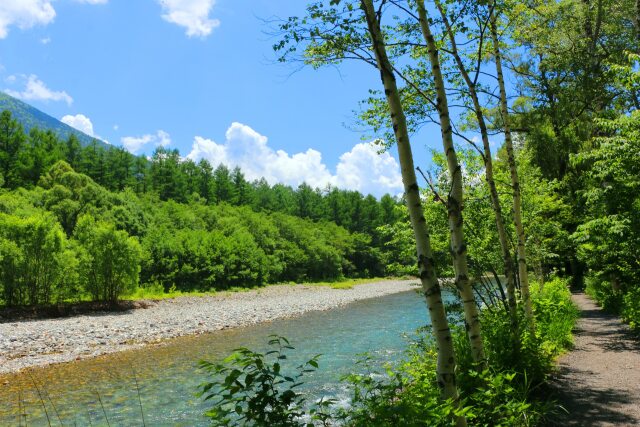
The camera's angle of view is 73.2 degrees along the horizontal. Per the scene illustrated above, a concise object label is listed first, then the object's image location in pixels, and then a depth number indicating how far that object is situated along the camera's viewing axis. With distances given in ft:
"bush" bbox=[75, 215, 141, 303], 88.94
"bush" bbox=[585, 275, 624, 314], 48.26
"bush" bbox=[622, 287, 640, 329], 34.56
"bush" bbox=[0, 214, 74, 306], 76.84
